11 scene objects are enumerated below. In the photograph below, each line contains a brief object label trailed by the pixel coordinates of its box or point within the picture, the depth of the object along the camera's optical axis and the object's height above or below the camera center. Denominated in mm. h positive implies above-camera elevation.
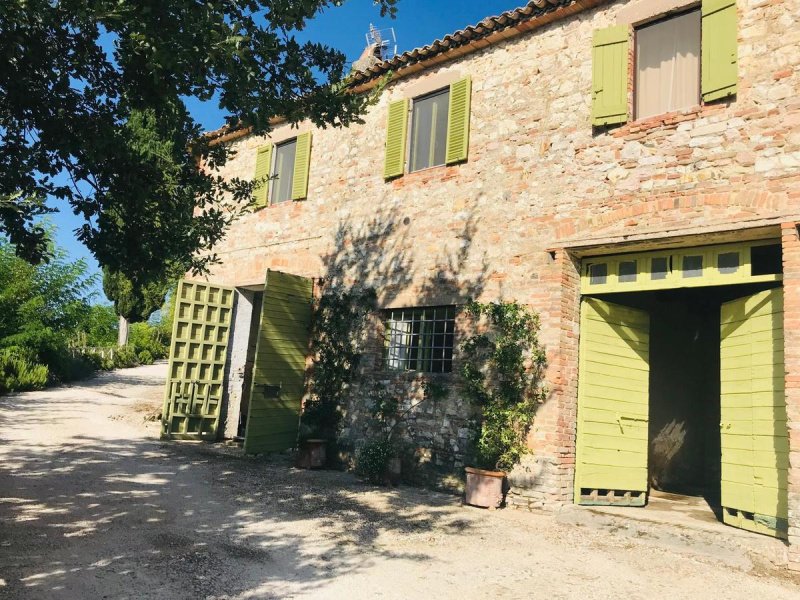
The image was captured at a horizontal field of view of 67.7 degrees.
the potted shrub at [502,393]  7188 -156
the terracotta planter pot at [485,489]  7062 -1294
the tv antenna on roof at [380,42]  14568 +8125
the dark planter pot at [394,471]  8188 -1340
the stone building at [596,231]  6102 +1919
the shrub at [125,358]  22438 -164
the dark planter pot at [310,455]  9086 -1337
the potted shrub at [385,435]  8195 -915
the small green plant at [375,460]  8180 -1216
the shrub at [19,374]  13953 -680
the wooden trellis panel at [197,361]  10641 -39
